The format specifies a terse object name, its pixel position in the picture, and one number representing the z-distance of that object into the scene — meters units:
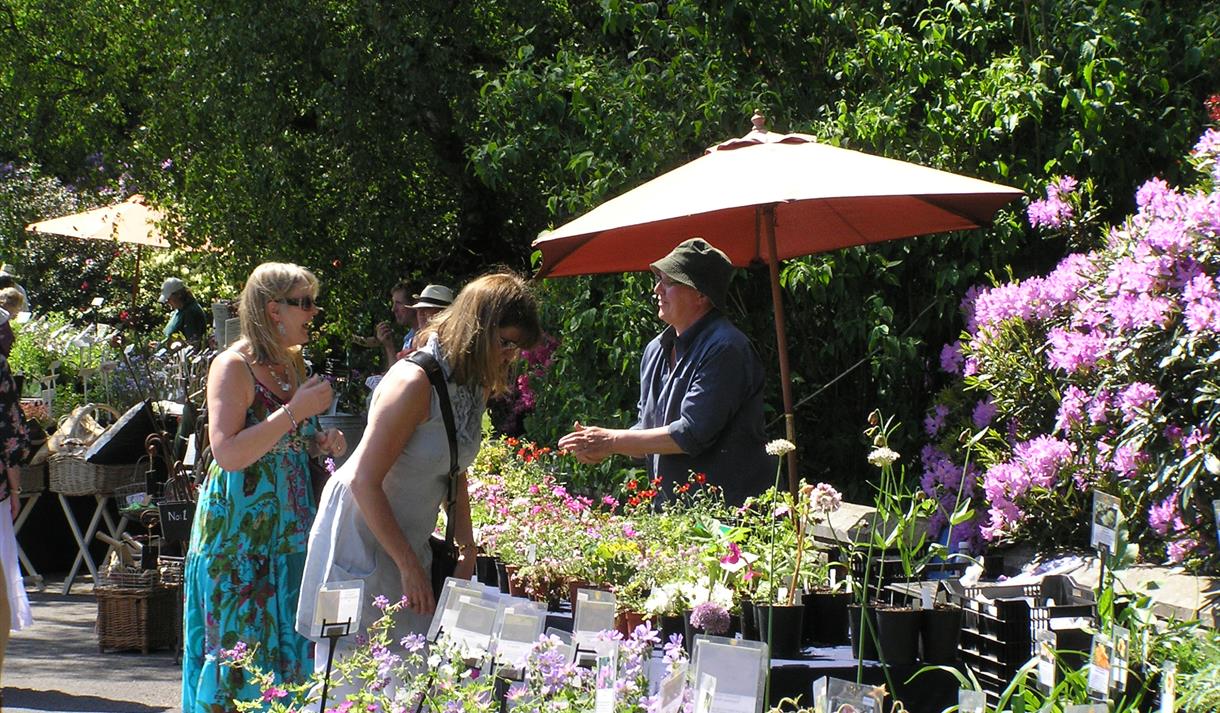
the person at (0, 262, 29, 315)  9.70
